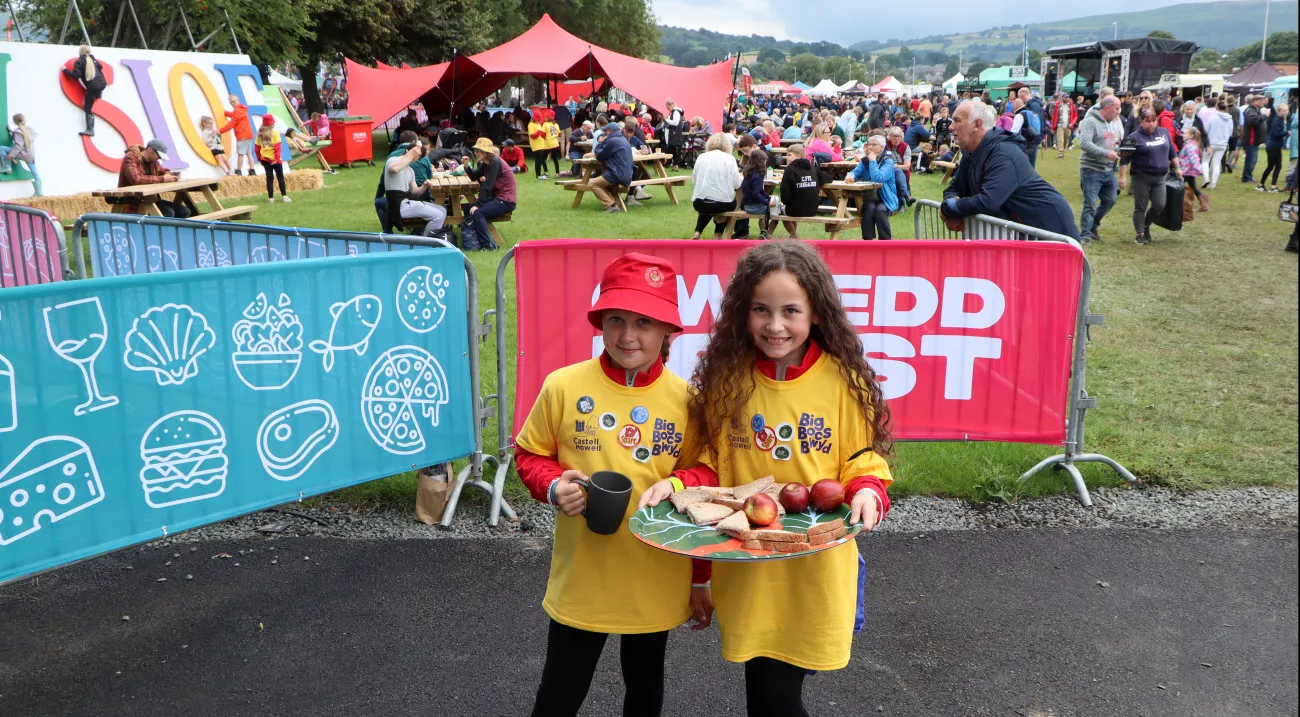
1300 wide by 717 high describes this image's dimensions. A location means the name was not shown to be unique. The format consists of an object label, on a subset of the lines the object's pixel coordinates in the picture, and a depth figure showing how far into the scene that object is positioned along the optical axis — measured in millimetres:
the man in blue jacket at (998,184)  7016
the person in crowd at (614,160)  17234
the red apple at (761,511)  2422
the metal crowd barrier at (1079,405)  5477
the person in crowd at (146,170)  14305
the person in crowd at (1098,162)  13289
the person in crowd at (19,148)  16453
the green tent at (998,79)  53262
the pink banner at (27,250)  7879
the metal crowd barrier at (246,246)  5371
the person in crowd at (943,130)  27188
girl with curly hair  2584
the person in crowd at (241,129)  21297
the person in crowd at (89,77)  17781
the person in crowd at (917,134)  23750
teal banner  3674
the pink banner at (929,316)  5414
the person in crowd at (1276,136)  18781
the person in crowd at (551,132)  24938
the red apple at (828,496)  2498
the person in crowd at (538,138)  24612
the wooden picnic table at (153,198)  13752
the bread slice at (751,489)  2549
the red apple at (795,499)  2490
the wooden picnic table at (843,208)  14203
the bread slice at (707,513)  2422
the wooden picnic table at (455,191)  14531
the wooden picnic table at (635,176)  18375
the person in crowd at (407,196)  13336
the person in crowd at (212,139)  20672
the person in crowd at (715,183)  14188
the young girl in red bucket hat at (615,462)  2666
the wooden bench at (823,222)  14047
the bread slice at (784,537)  2326
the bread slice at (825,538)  2334
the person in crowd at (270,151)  18625
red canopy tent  26062
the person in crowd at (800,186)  13891
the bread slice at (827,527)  2342
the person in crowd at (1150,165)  13023
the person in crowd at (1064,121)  29469
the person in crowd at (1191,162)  16016
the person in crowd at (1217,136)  18922
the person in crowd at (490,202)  13961
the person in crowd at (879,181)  13703
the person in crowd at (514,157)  22828
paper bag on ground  5309
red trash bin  28078
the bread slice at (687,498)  2518
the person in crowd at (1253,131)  20500
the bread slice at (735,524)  2365
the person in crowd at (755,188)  14164
